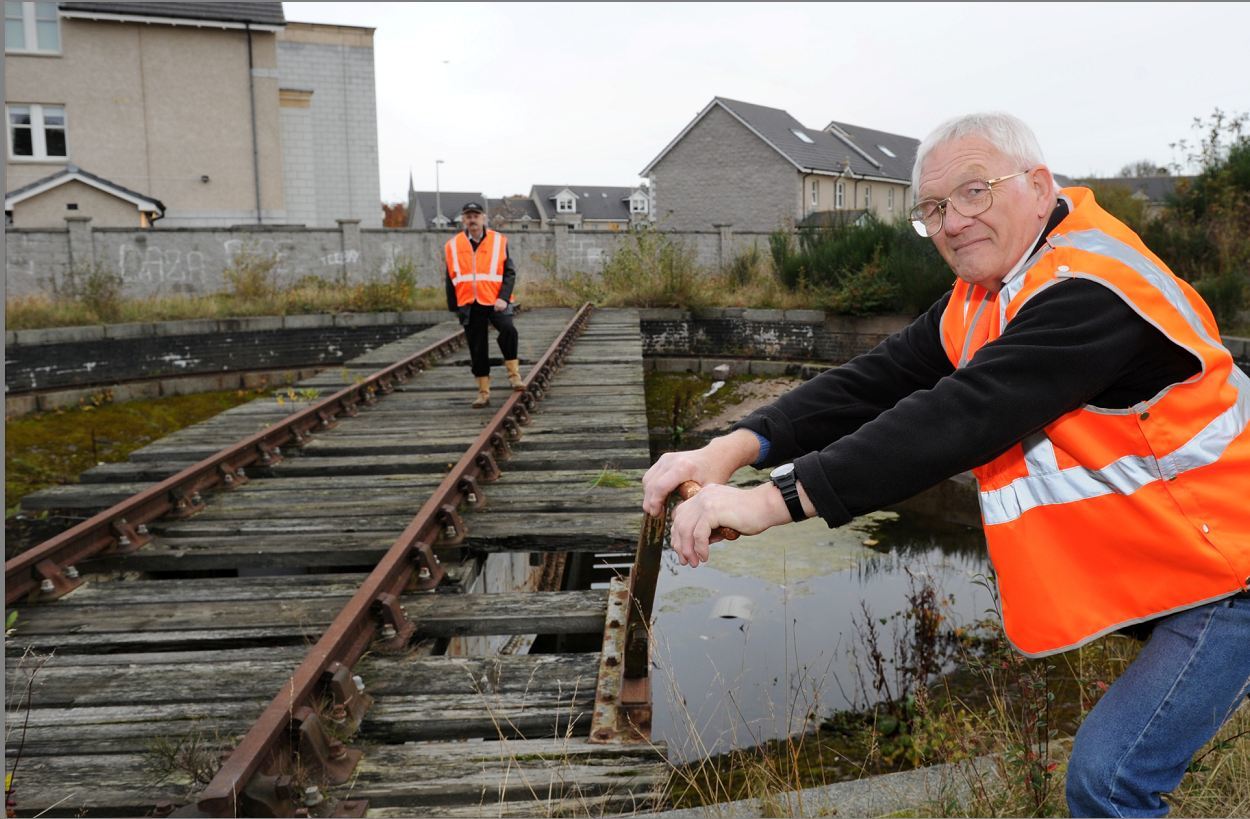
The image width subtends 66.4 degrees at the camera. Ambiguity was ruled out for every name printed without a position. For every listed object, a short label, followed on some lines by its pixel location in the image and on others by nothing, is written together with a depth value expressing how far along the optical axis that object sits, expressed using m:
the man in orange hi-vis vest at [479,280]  8.20
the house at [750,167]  41.31
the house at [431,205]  79.69
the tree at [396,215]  81.25
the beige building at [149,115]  26.95
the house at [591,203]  80.19
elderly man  1.59
